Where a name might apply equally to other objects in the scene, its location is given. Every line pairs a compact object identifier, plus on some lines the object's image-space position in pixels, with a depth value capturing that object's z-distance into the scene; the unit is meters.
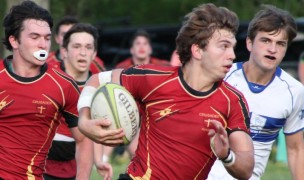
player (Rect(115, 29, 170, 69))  32.97
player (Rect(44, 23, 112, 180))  19.92
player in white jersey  17.02
